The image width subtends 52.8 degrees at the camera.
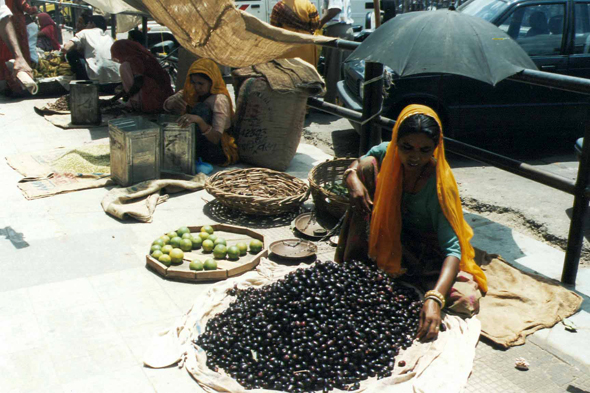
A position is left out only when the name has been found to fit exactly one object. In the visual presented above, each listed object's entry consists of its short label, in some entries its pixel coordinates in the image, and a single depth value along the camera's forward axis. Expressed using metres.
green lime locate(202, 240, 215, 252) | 4.10
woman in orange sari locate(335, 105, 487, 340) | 3.14
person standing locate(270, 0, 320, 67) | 7.18
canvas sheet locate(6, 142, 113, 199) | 5.19
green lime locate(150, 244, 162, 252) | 4.00
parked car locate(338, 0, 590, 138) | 6.66
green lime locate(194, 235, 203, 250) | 4.15
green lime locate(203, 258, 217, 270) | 3.82
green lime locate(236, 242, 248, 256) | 4.10
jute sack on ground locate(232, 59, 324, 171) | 5.84
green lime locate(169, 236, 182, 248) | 4.12
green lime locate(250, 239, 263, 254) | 4.14
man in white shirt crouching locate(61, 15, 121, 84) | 8.92
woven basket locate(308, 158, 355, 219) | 4.46
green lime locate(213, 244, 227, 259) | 4.02
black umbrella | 3.67
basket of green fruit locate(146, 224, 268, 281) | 3.78
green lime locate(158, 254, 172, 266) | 3.86
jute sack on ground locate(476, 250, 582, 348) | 3.28
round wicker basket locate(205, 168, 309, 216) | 4.64
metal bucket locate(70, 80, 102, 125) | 7.27
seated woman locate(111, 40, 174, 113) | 7.45
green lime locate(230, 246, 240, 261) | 4.02
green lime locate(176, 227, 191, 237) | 4.25
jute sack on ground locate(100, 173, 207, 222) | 4.69
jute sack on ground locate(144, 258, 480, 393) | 2.73
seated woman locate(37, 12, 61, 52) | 11.78
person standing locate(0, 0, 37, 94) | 7.91
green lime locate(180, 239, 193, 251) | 4.07
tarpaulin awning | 3.86
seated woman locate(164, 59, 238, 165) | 5.79
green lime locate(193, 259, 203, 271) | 3.80
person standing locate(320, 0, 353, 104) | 8.51
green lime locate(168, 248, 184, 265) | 3.89
